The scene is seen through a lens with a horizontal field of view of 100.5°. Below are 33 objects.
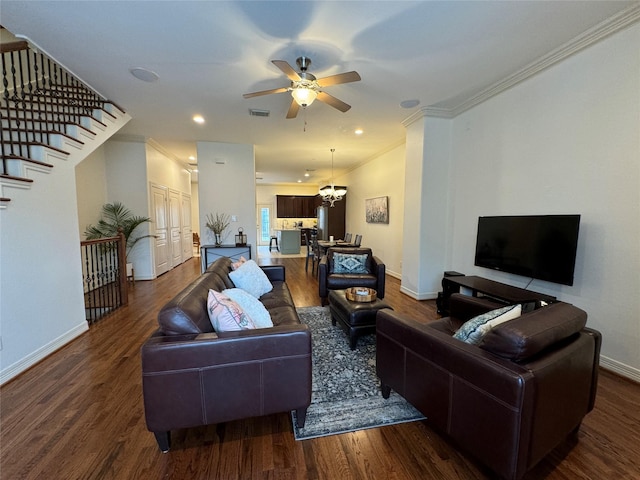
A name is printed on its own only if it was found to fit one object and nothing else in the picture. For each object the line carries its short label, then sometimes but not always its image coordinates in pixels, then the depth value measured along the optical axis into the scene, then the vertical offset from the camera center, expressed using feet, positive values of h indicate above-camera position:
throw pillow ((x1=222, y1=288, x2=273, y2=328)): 6.23 -2.18
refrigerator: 28.91 -0.08
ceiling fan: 7.79 +4.18
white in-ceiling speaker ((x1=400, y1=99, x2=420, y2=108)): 12.30 +5.50
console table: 17.72 -2.33
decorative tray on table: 9.20 -2.64
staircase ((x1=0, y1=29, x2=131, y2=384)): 7.48 -0.52
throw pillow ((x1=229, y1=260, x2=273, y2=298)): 9.57 -2.25
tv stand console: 8.43 -2.49
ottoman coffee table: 8.62 -3.20
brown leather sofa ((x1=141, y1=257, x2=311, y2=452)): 4.64 -2.80
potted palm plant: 16.10 -0.47
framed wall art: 20.74 +0.85
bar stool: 35.43 -3.02
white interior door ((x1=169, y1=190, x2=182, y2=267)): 22.90 -0.78
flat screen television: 8.26 -0.84
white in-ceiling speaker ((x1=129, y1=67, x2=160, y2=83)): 9.64 +5.34
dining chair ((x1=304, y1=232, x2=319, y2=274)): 21.27 -2.86
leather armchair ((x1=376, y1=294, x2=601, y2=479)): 3.81 -2.61
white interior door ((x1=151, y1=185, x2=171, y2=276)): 19.62 -0.88
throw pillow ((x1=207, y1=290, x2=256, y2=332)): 5.30 -1.99
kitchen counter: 31.04 -2.62
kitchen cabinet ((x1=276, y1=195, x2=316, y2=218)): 40.11 +2.02
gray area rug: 5.75 -4.39
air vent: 13.17 +5.34
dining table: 20.25 -1.94
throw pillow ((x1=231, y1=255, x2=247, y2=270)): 10.33 -1.83
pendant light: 24.29 +2.48
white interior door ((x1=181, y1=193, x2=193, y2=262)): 26.23 -1.26
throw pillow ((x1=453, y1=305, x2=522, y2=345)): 4.95 -1.94
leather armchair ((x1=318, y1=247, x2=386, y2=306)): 12.55 -2.84
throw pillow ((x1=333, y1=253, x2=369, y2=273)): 13.56 -2.23
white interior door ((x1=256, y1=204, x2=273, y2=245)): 40.22 -0.70
